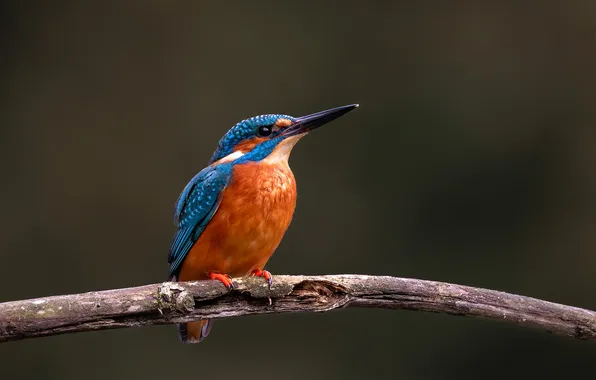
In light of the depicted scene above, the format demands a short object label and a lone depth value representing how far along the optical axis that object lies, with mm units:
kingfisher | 5176
